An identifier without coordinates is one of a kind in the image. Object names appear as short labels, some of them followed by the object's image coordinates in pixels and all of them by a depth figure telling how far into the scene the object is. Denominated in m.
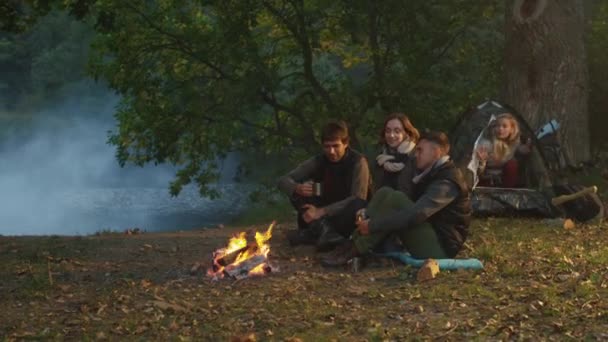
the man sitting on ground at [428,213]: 8.91
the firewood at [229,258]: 9.13
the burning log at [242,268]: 9.03
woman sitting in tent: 13.27
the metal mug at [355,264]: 9.18
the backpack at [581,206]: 12.49
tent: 13.16
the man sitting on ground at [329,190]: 10.12
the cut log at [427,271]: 8.60
